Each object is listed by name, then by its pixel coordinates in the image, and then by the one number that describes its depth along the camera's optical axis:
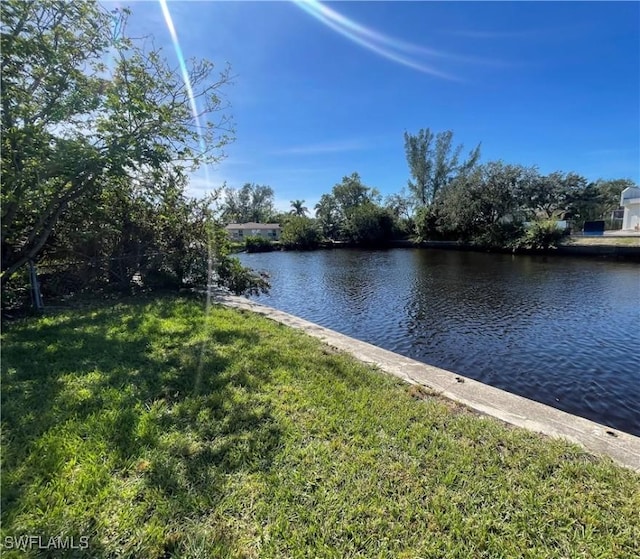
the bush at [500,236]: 27.47
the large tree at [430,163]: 38.12
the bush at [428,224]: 35.84
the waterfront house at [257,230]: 55.61
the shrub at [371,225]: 42.00
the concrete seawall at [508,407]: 2.64
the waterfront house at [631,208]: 32.53
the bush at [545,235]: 24.47
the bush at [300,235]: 42.44
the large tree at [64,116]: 4.55
